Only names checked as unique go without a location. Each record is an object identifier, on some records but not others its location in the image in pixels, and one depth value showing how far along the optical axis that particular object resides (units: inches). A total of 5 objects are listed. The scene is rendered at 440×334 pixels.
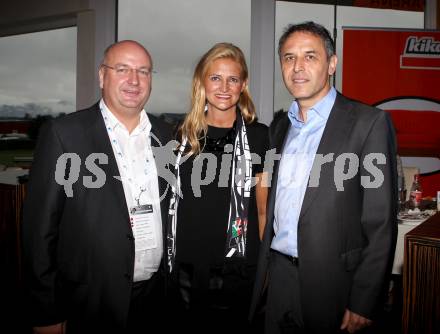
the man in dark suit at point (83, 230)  66.5
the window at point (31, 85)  218.9
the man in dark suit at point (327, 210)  59.7
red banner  185.5
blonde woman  78.9
